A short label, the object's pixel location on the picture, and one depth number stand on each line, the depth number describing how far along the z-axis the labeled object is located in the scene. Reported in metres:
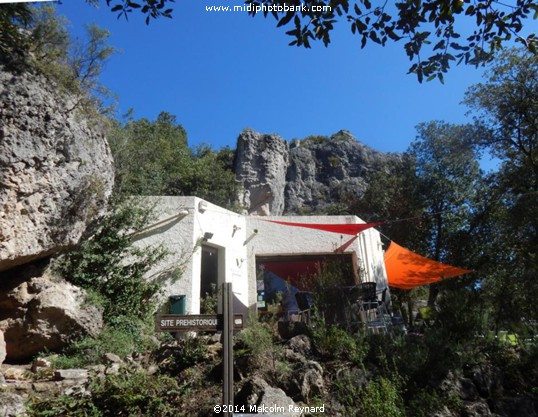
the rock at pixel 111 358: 5.16
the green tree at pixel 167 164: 9.27
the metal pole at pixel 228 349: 3.15
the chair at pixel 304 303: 7.06
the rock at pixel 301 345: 5.47
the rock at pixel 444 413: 4.15
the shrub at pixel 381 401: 3.81
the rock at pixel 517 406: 4.69
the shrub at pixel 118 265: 6.61
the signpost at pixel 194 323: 3.56
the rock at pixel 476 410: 4.44
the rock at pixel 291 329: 6.21
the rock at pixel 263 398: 3.90
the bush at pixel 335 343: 5.37
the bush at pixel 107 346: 5.29
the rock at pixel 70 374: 4.72
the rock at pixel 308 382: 4.49
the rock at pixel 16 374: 4.80
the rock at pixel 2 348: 4.90
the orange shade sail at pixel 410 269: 9.55
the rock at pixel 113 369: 4.63
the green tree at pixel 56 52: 5.89
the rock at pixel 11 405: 3.62
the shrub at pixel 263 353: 4.71
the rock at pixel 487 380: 5.09
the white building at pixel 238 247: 7.89
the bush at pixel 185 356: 5.14
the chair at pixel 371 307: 6.52
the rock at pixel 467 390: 4.84
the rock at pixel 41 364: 5.09
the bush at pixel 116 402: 3.87
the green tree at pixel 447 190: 14.51
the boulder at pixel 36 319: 5.59
